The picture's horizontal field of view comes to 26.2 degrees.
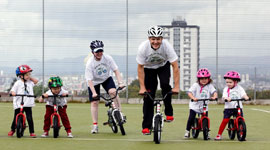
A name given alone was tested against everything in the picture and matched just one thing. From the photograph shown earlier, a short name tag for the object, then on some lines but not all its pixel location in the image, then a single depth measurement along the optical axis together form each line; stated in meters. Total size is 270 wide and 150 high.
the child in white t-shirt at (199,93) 10.34
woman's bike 10.62
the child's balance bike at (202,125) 9.88
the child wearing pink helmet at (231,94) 10.21
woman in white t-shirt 10.84
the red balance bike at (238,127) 9.74
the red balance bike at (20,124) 9.97
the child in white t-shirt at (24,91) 10.38
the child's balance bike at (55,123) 10.07
